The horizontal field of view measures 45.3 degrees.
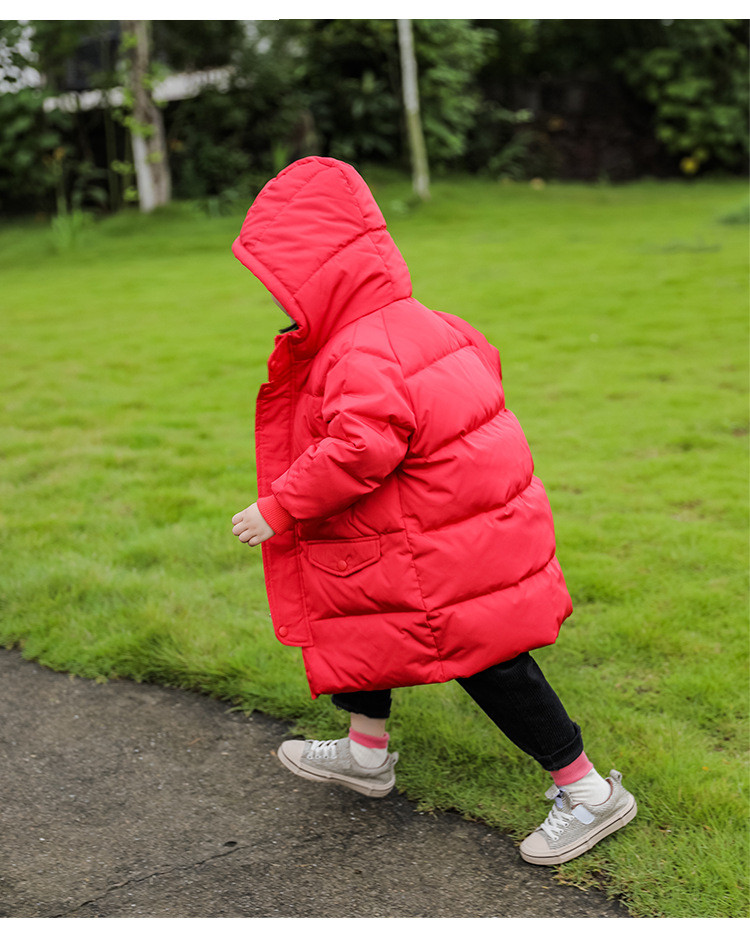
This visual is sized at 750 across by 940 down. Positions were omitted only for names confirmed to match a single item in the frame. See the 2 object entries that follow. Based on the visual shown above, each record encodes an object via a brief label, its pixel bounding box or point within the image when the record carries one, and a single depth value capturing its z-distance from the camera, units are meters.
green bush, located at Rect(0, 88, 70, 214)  14.73
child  2.04
